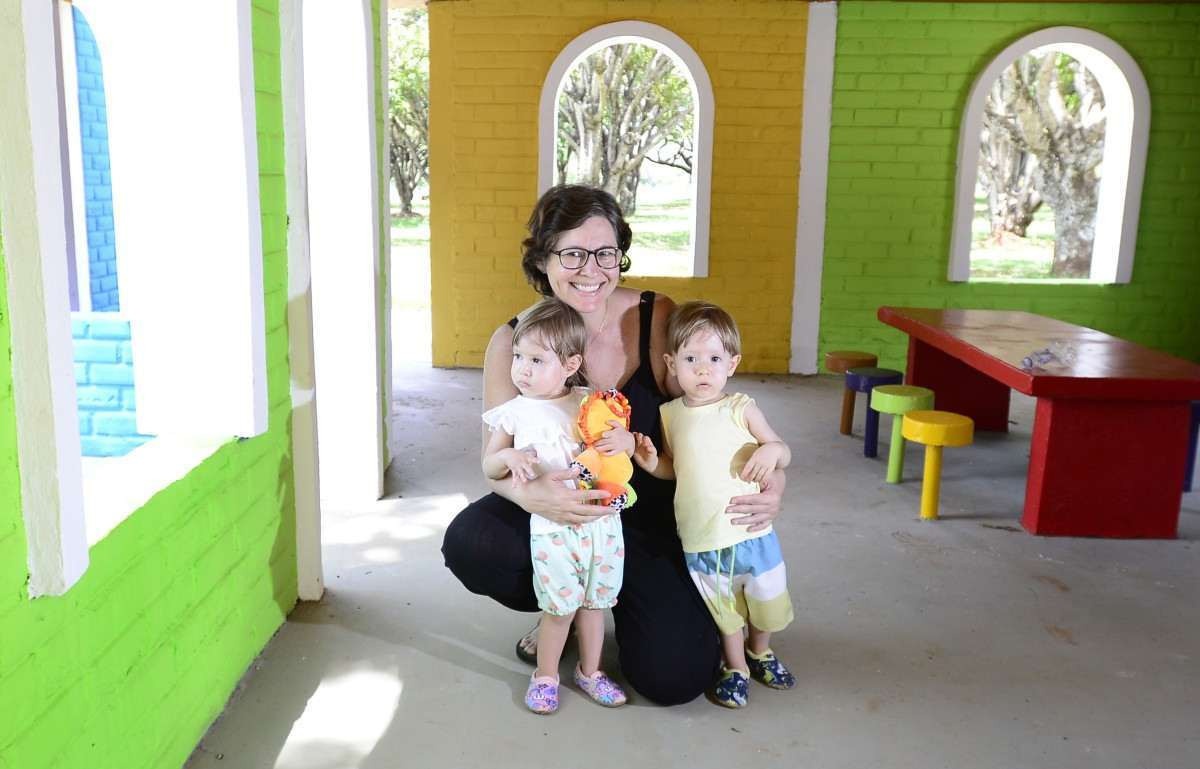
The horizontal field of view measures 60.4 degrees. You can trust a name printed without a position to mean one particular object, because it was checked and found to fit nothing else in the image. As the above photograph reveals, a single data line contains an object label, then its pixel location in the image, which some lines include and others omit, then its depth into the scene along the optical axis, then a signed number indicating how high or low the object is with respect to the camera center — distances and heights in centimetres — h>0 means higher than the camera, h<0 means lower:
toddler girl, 270 -68
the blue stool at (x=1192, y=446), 513 -123
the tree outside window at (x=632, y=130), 1780 +106
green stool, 516 -103
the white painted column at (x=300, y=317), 329 -43
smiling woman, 286 -84
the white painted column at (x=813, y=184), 777 +9
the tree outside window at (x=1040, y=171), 1752 +52
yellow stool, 462 -106
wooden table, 432 -103
